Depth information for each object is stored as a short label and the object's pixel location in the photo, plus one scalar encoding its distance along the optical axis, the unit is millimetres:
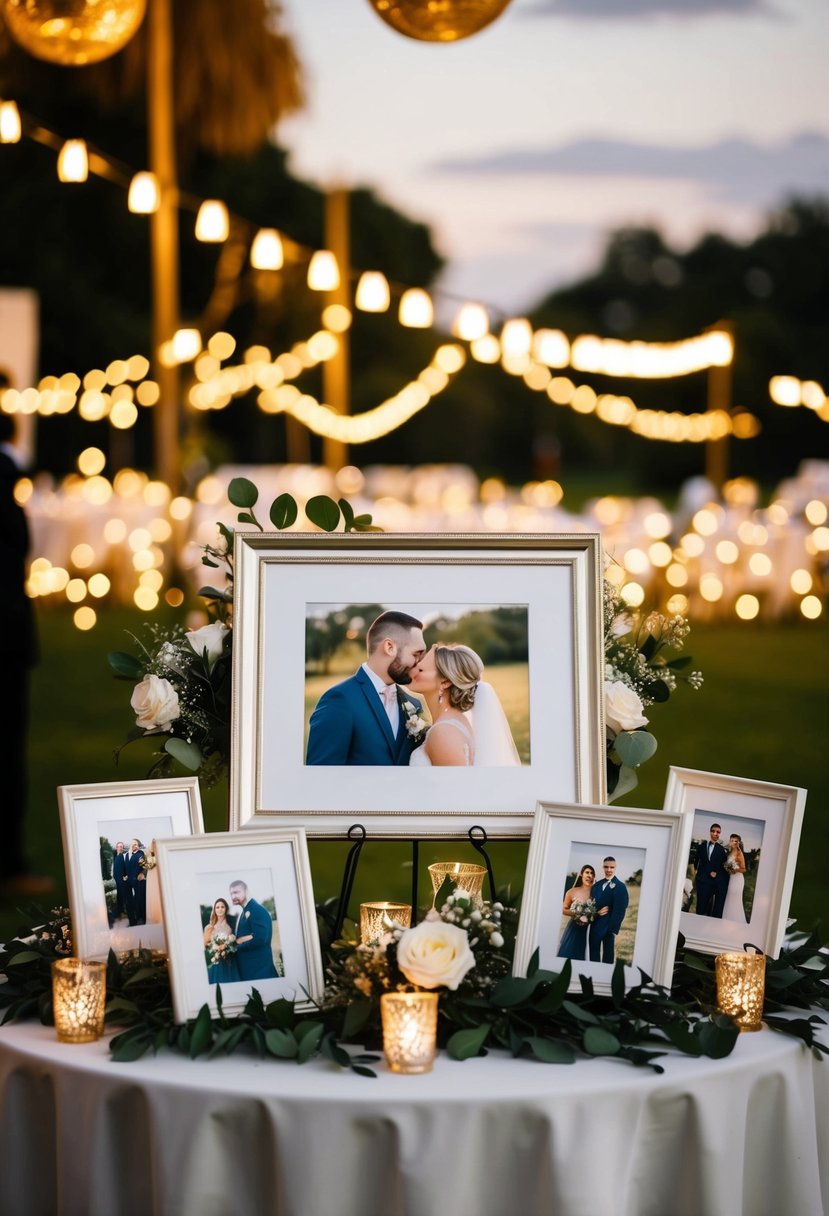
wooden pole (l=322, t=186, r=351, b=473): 15083
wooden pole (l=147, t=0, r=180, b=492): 11828
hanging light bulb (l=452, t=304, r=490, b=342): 10930
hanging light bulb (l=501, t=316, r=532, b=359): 11203
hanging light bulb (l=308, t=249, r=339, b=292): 9375
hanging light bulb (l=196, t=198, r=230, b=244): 8805
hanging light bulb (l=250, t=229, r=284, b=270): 9094
